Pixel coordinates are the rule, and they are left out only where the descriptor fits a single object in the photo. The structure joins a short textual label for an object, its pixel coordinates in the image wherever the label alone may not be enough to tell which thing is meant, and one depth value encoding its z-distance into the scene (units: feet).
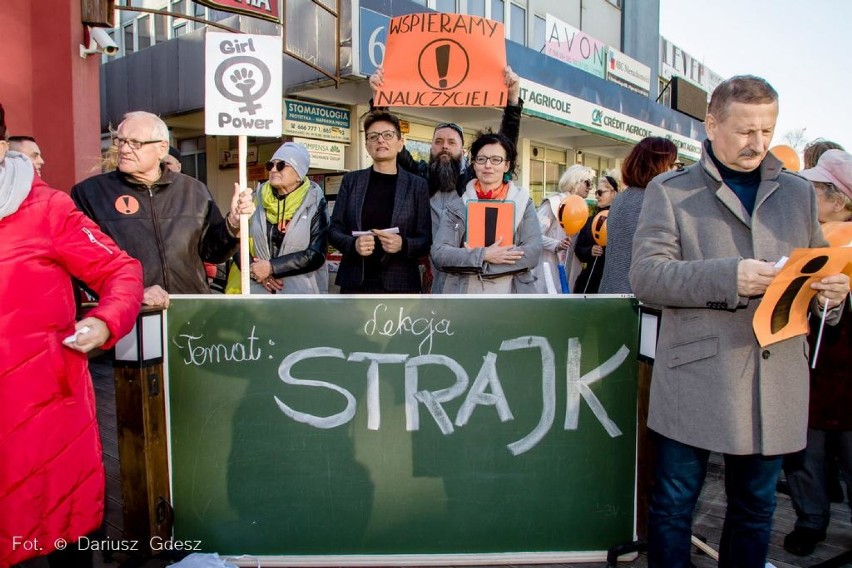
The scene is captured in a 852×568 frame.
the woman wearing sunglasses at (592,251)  18.13
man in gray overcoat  6.53
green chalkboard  8.29
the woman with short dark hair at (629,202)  11.04
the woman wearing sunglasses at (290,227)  12.19
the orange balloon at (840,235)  8.52
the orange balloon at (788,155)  13.48
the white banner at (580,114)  34.58
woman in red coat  6.28
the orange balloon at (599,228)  17.80
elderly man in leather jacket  8.94
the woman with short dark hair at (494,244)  10.27
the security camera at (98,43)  22.45
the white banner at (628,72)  52.54
